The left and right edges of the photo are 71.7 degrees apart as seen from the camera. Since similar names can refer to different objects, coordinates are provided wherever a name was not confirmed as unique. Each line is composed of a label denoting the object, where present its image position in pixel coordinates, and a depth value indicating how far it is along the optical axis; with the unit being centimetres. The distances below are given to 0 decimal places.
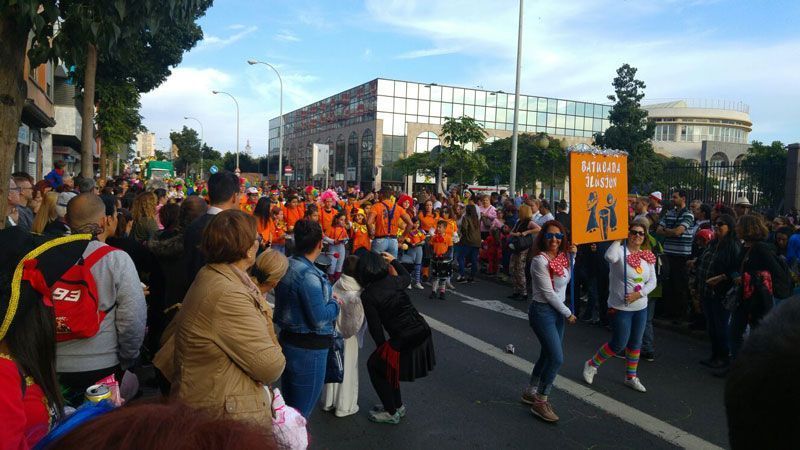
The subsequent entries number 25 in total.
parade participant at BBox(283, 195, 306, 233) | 1094
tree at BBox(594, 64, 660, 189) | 3100
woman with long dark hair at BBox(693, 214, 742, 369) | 656
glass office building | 6519
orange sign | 571
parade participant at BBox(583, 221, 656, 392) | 569
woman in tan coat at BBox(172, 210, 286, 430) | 247
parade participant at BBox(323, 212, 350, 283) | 1052
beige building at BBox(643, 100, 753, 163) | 10431
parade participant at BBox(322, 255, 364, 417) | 466
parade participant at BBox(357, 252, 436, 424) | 455
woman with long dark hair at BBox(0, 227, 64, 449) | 171
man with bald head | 298
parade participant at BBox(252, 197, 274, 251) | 791
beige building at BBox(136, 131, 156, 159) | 14680
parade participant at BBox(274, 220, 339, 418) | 372
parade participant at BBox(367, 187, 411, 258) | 1050
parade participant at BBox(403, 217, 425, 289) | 1095
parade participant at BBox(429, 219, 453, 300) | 1025
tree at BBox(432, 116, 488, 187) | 2442
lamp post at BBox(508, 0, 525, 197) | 1758
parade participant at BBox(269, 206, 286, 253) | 1073
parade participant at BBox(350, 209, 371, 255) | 1090
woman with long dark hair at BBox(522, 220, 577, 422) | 490
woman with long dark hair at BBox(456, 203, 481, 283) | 1183
